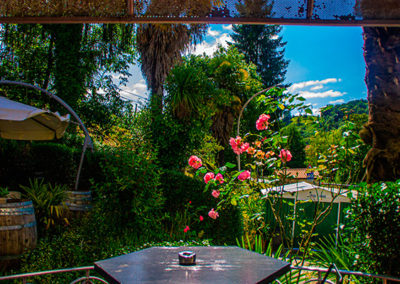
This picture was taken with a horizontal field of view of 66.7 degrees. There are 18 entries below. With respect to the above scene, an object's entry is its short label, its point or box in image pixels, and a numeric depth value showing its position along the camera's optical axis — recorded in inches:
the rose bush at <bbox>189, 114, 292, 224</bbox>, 125.7
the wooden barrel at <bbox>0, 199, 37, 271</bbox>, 163.2
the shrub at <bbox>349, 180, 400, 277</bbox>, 97.9
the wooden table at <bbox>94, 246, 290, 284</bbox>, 61.0
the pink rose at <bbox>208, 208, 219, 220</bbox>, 179.5
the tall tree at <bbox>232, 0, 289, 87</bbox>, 1138.0
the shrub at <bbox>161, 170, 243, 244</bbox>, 241.3
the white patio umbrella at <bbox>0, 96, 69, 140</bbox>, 244.9
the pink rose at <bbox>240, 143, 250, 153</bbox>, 142.3
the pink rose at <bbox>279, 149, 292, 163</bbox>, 124.4
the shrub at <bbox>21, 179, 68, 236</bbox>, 211.2
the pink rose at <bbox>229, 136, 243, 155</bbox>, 147.0
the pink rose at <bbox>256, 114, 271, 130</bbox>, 139.3
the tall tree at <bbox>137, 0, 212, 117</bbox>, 440.2
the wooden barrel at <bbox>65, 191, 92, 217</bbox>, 226.5
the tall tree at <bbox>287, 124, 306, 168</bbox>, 1197.8
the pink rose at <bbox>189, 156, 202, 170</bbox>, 161.5
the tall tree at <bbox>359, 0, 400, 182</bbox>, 127.6
